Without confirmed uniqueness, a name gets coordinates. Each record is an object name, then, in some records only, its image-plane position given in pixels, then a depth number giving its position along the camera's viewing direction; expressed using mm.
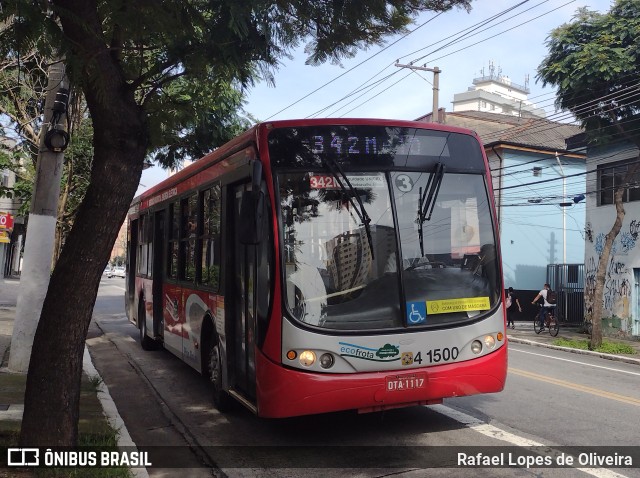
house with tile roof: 30344
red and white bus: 5363
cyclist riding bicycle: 21156
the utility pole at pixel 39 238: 8906
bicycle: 20375
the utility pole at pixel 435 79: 20891
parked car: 81650
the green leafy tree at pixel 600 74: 16219
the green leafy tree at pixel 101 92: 4727
